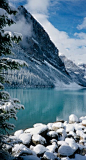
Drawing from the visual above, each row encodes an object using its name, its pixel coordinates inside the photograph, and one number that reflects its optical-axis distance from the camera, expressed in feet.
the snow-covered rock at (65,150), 24.75
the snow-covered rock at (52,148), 25.84
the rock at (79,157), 24.38
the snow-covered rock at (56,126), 36.55
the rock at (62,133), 31.58
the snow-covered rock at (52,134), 30.90
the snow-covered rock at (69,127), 36.68
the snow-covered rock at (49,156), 22.93
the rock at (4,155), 16.36
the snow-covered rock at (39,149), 24.44
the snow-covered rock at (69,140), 28.66
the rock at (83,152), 26.71
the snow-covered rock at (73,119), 50.72
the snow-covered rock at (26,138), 27.45
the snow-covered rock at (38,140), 27.30
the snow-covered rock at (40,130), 30.89
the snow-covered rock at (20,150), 21.85
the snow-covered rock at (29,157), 20.24
